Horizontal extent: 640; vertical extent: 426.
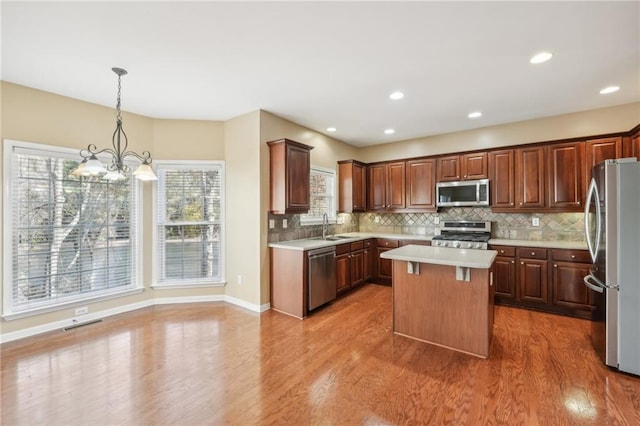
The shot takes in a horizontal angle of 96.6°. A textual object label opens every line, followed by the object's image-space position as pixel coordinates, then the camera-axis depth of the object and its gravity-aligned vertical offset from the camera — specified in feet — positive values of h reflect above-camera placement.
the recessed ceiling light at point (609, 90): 10.53 +4.60
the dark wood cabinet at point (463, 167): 14.94 +2.51
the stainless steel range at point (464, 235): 13.95 -1.19
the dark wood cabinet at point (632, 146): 11.01 +2.63
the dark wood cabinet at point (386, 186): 17.74 +1.77
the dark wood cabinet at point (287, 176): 12.77 +1.77
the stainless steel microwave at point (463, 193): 14.67 +1.07
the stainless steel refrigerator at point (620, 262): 7.61 -1.37
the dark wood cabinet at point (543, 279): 11.83 -2.96
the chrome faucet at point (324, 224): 15.96 -0.58
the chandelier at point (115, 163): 8.09 +1.87
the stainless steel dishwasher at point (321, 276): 12.41 -2.82
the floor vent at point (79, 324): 10.79 -4.24
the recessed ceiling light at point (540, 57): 8.23 +4.58
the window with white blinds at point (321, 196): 16.26 +1.12
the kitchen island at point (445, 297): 8.78 -2.80
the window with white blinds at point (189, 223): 13.74 -0.39
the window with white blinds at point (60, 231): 9.94 -0.60
